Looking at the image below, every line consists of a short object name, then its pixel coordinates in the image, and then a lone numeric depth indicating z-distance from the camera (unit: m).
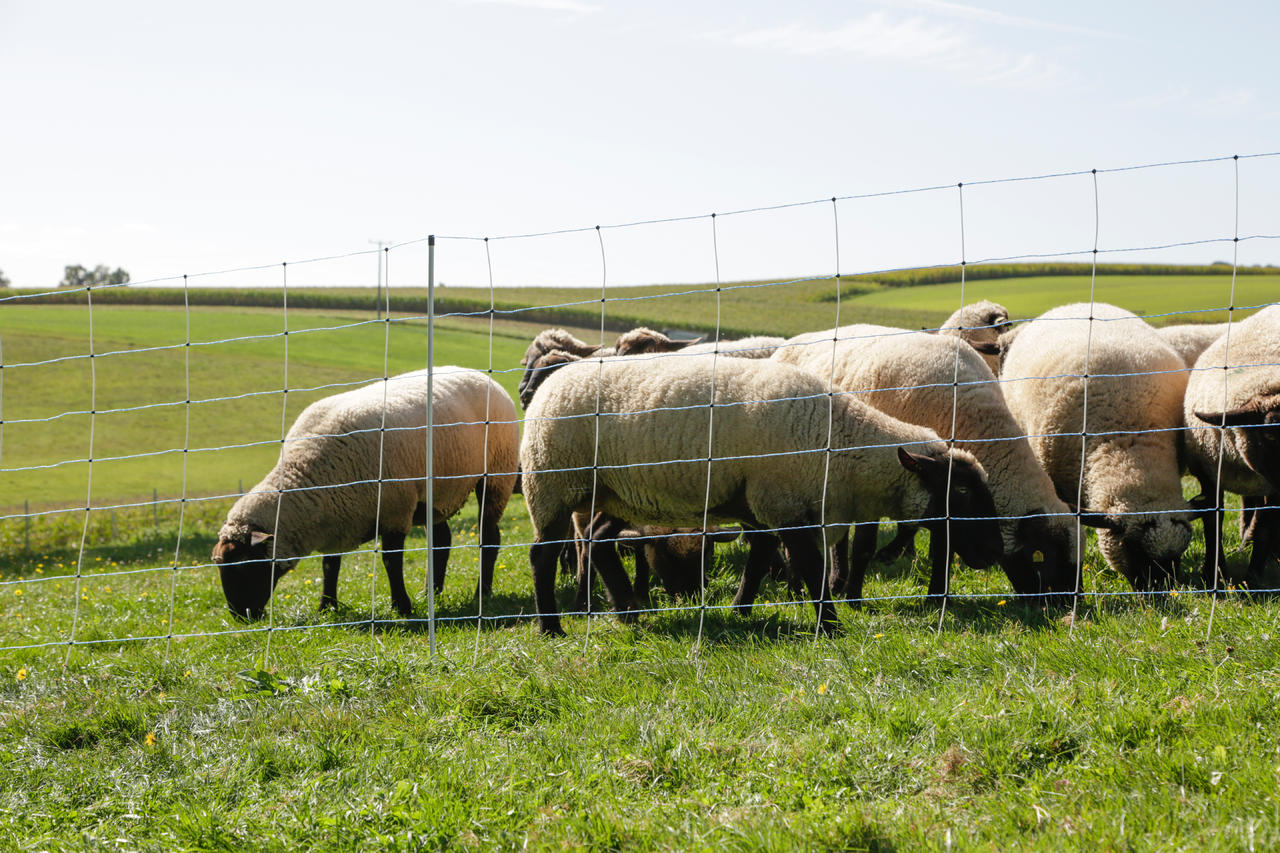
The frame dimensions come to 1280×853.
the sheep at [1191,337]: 8.64
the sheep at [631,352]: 7.93
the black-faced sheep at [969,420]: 6.64
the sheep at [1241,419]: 6.25
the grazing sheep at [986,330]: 9.71
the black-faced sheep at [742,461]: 6.27
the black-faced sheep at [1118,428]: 6.45
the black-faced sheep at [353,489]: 8.50
